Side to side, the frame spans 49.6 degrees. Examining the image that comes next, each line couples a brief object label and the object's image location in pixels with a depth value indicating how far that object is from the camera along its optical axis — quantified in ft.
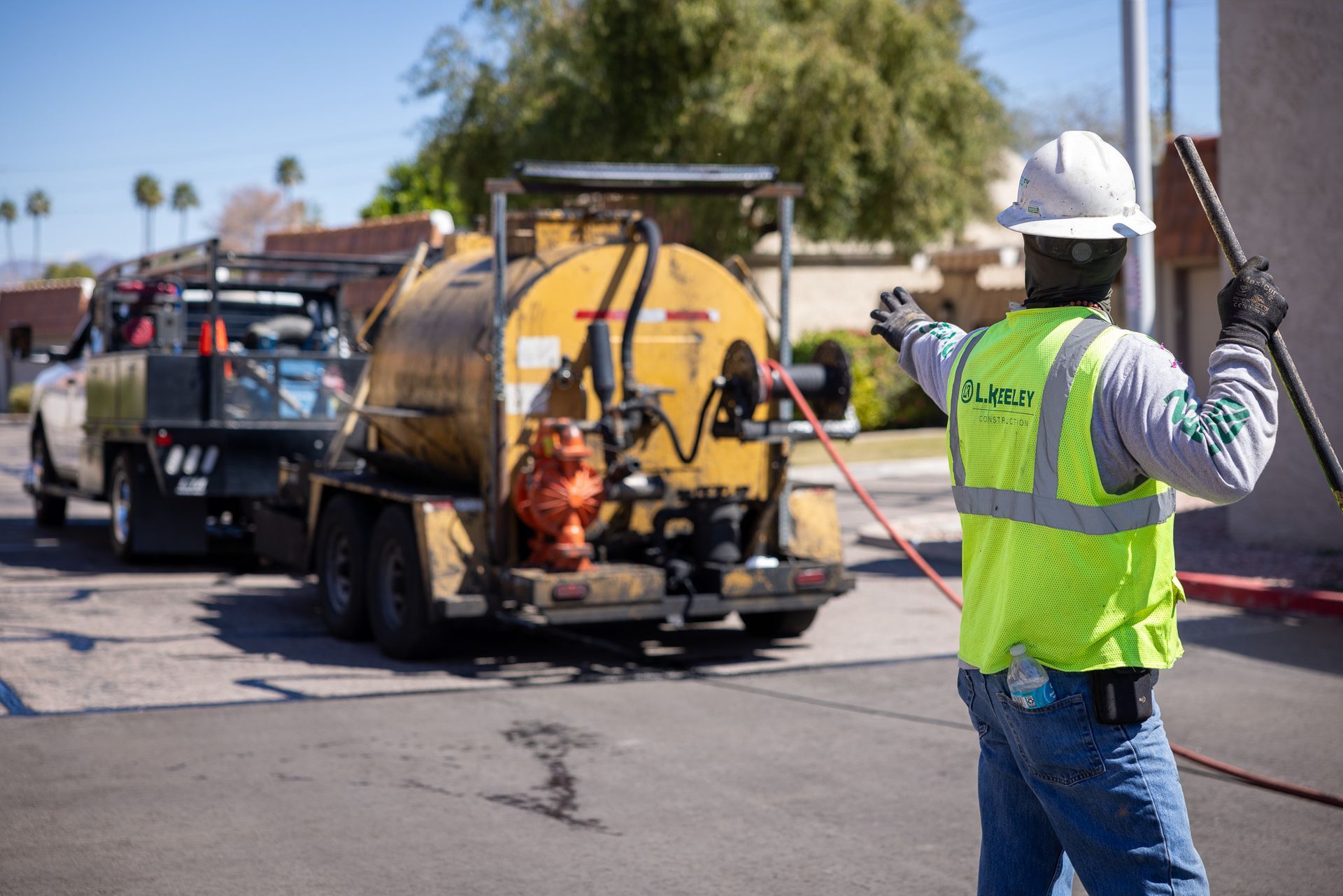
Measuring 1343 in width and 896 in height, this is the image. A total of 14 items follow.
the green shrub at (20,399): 154.20
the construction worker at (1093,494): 8.94
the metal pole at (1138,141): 38.83
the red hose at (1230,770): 18.34
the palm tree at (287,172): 344.69
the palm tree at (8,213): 431.43
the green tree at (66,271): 284.57
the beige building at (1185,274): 60.49
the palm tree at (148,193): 347.36
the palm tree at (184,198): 378.32
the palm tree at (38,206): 415.44
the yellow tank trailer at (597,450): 26.58
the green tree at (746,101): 74.02
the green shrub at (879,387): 87.15
